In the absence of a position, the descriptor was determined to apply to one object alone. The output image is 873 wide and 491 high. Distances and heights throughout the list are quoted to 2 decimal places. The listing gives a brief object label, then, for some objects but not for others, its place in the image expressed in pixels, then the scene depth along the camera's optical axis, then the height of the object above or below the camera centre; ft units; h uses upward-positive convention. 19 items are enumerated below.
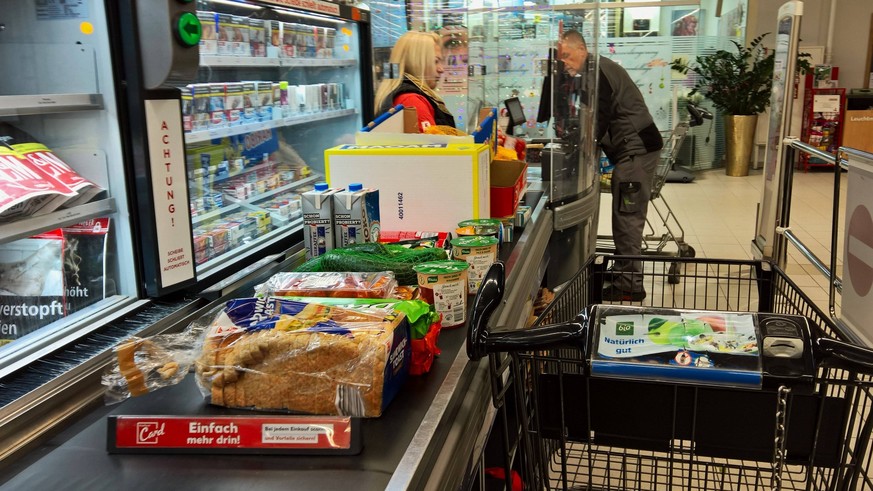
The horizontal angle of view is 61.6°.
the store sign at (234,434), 3.77 -1.74
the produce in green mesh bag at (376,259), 6.02 -1.40
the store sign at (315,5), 9.29 +1.15
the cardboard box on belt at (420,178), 7.69 -0.91
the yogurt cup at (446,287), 5.35 -1.43
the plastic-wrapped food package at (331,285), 5.40 -1.43
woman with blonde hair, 11.62 +0.17
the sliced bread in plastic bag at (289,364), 4.09 -1.53
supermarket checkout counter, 3.60 -1.86
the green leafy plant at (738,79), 33.17 +0.34
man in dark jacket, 16.11 -1.30
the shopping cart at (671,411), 3.38 -1.64
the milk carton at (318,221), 6.78 -1.18
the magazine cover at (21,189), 4.74 -0.62
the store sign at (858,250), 7.77 -1.76
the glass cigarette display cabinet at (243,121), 5.71 -0.36
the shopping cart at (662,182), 18.57 -2.52
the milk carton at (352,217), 6.75 -1.14
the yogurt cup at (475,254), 6.16 -1.36
